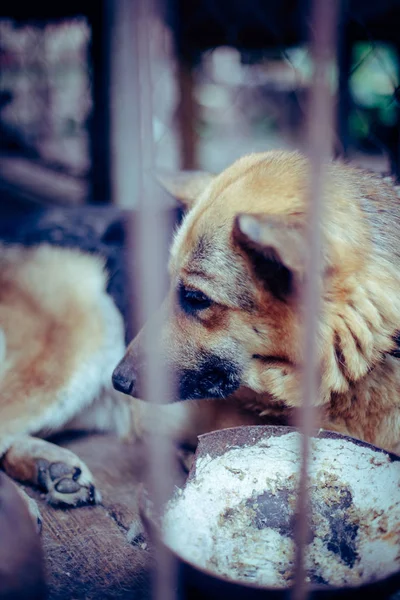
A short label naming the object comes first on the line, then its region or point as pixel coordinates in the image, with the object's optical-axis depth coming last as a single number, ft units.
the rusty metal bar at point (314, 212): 2.40
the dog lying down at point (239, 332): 2.87
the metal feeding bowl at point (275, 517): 2.58
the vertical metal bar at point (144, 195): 2.77
